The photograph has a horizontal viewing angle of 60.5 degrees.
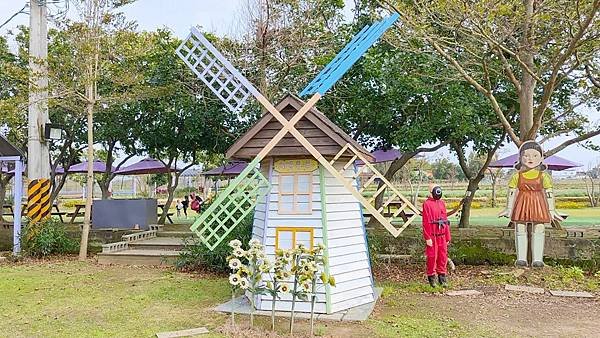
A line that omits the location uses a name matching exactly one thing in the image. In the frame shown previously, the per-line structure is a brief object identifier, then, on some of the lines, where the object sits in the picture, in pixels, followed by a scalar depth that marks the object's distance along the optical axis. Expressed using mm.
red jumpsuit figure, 7062
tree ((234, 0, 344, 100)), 8867
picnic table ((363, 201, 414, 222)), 15344
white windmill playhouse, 6109
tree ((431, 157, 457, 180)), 40000
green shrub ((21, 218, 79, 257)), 10297
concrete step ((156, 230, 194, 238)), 11445
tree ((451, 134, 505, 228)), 11395
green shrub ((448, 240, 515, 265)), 8727
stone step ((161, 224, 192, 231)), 12773
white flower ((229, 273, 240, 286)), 4973
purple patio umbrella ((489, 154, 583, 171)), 12594
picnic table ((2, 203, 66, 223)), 14336
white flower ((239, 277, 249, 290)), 4964
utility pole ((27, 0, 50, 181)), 10656
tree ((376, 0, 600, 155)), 6559
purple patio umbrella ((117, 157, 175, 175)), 15898
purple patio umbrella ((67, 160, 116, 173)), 16375
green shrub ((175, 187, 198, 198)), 33303
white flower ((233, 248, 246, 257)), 5059
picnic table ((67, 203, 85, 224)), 14251
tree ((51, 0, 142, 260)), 9555
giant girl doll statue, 7824
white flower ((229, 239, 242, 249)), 5078
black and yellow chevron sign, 10633
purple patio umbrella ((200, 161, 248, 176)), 15914
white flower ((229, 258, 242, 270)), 4973
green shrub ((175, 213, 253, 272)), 8383
